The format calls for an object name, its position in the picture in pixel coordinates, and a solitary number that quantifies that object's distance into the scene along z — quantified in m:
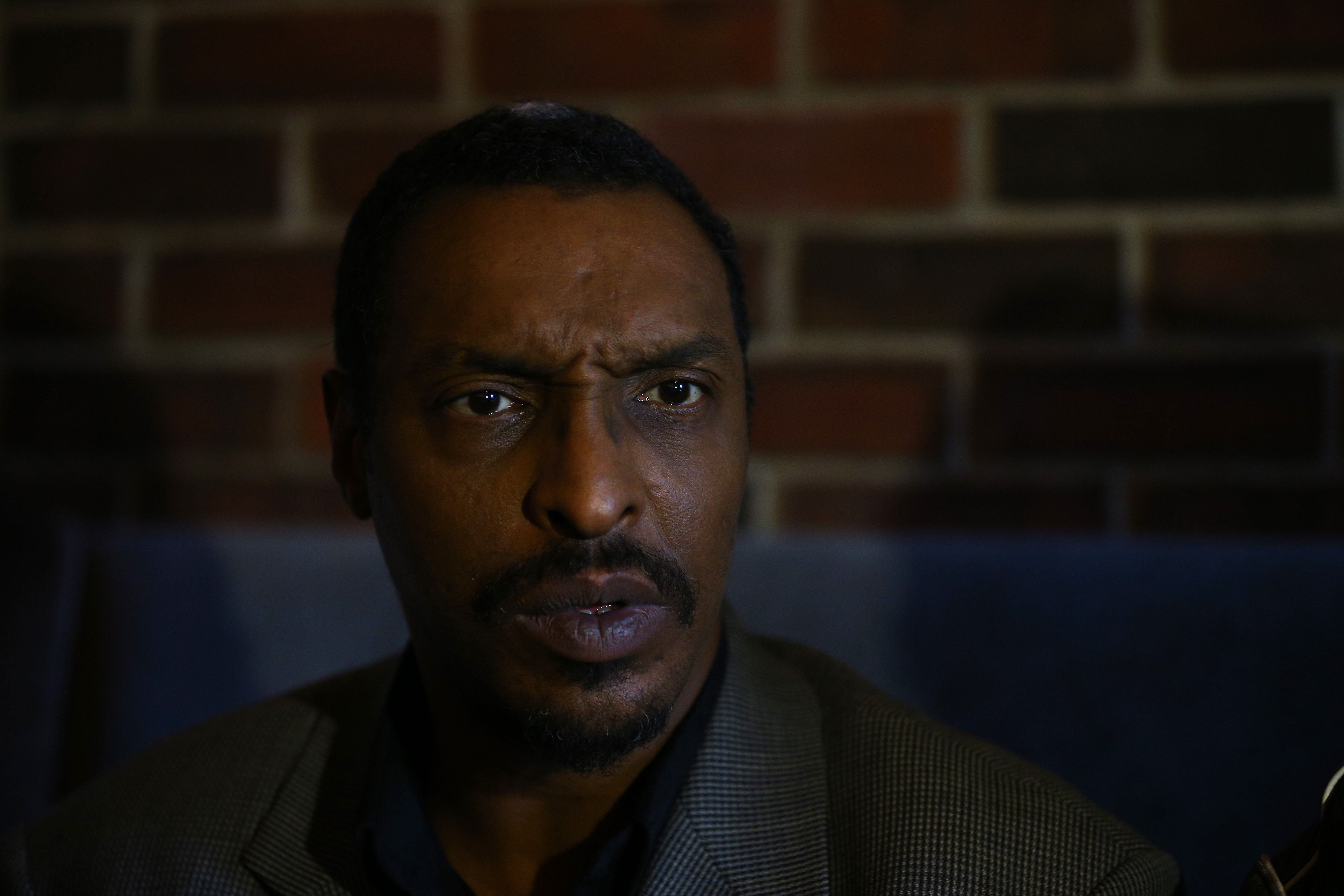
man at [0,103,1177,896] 0.81
